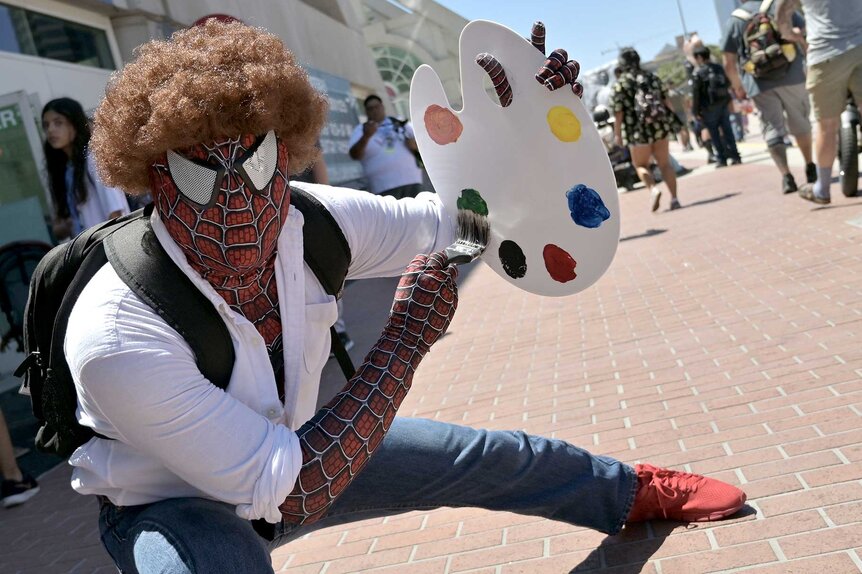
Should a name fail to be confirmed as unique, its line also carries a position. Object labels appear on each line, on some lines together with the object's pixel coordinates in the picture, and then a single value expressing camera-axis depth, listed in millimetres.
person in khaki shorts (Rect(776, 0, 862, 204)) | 6688
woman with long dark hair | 5094
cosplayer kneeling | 1923
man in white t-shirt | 8406
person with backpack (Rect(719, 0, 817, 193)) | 8492
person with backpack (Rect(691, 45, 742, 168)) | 14727
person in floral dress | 10164
